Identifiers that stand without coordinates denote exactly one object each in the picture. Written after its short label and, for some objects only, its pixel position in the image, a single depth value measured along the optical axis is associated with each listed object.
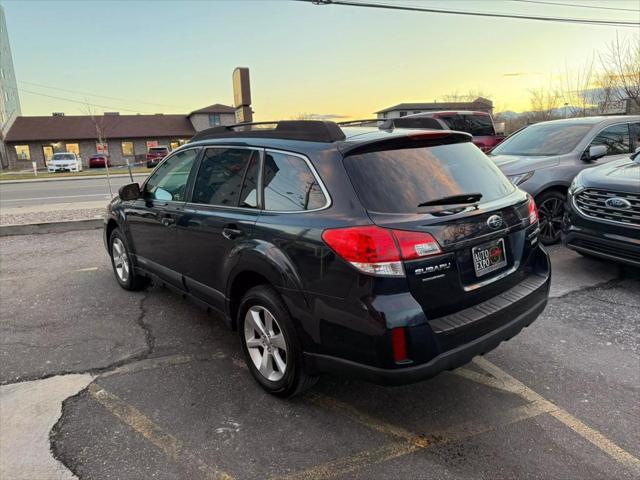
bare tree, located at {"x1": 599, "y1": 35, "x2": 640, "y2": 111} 19.83
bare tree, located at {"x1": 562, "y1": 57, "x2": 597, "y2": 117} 24.66
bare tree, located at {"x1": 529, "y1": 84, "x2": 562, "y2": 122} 29.48
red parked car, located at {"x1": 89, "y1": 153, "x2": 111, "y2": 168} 41.22
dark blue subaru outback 2.45
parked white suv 35.00
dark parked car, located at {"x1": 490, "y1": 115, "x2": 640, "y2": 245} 6.56
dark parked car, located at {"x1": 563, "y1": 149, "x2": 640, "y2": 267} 4.74
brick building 48.19
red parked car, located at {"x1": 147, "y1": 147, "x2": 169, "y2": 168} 38.93
